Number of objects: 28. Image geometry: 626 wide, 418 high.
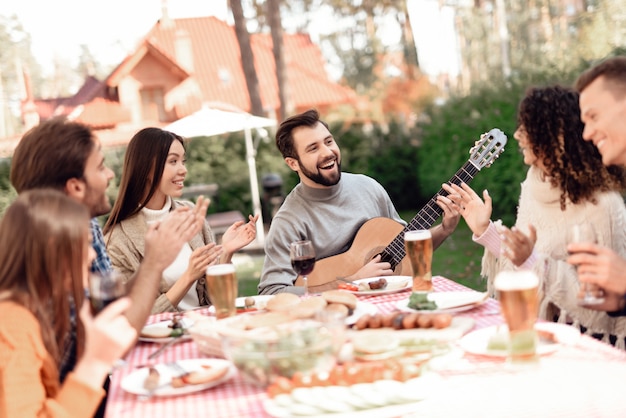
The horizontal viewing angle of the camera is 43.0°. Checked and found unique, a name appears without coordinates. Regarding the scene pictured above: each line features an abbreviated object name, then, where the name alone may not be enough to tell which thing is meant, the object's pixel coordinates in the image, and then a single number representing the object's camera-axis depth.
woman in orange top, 2.04
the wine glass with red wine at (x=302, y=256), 3.26
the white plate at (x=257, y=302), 3.25
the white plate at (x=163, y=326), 2.89
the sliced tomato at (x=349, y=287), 3.45
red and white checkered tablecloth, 1.92
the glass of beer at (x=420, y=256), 3.07
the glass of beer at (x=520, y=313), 2.16
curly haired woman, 3.29
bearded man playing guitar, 4.46
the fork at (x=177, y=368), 2.34
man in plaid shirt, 2.81
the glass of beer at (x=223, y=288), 2.85
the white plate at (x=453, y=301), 2.85
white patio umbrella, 11.87
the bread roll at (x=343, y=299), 2.84
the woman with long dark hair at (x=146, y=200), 4.25
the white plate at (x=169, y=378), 2.25
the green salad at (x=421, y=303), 2.87
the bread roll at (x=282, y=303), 2.85
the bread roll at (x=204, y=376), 2.28
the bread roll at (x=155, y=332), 2.91
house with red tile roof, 26.06
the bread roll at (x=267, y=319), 2.42
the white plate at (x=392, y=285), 3.36
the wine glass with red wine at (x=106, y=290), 2.36
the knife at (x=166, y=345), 2.70
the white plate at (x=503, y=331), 2.29
